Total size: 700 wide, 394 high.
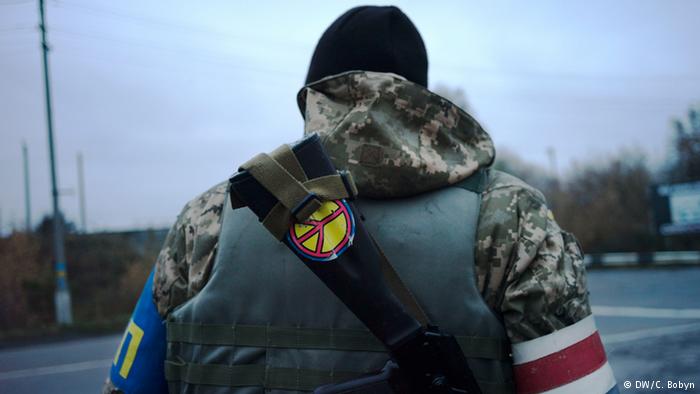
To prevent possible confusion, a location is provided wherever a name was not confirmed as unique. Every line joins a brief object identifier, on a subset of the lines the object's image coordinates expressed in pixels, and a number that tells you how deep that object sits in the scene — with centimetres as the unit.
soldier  130
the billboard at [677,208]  2044
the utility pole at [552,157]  5056
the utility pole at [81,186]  3578
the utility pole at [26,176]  2960
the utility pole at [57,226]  1177
